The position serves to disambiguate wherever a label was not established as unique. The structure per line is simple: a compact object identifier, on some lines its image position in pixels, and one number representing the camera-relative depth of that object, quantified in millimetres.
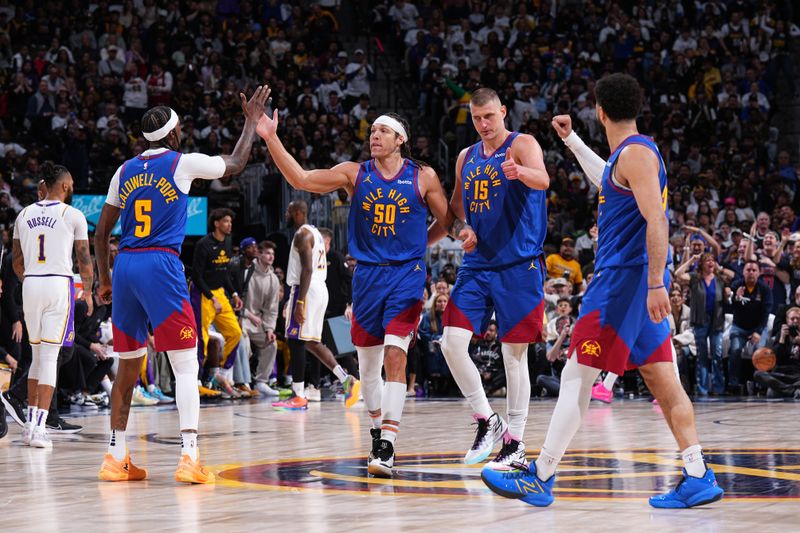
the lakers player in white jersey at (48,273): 16922
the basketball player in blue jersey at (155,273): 12555
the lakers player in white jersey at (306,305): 23641
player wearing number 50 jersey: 13344
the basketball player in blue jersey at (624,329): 10211
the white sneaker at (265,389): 28703
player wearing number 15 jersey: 13367
